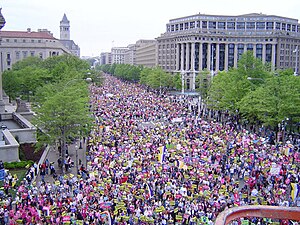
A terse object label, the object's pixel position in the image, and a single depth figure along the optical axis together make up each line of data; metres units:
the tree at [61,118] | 33.38
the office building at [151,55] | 177.73
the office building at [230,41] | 132.00
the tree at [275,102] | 43.97
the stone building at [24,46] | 120.94
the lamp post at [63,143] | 32.28
